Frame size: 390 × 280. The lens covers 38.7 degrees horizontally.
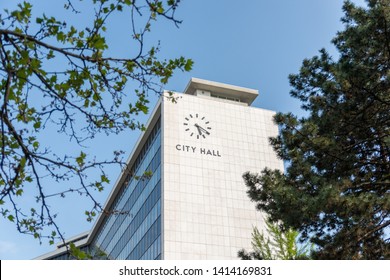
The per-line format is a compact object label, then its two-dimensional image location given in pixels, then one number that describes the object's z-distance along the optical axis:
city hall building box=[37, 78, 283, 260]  48.41
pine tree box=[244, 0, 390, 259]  13.98
